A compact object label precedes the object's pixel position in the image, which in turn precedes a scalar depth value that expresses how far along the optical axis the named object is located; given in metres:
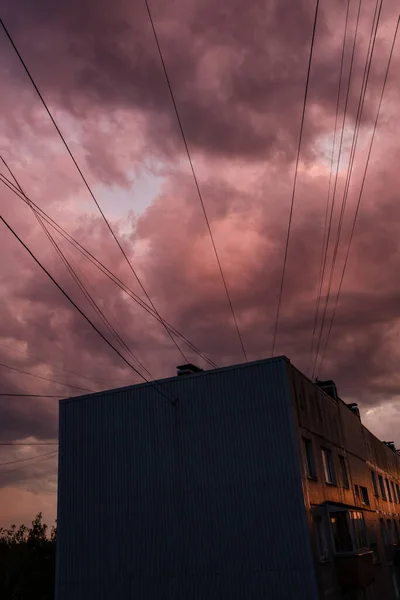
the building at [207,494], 21.89
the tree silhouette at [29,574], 50.19
